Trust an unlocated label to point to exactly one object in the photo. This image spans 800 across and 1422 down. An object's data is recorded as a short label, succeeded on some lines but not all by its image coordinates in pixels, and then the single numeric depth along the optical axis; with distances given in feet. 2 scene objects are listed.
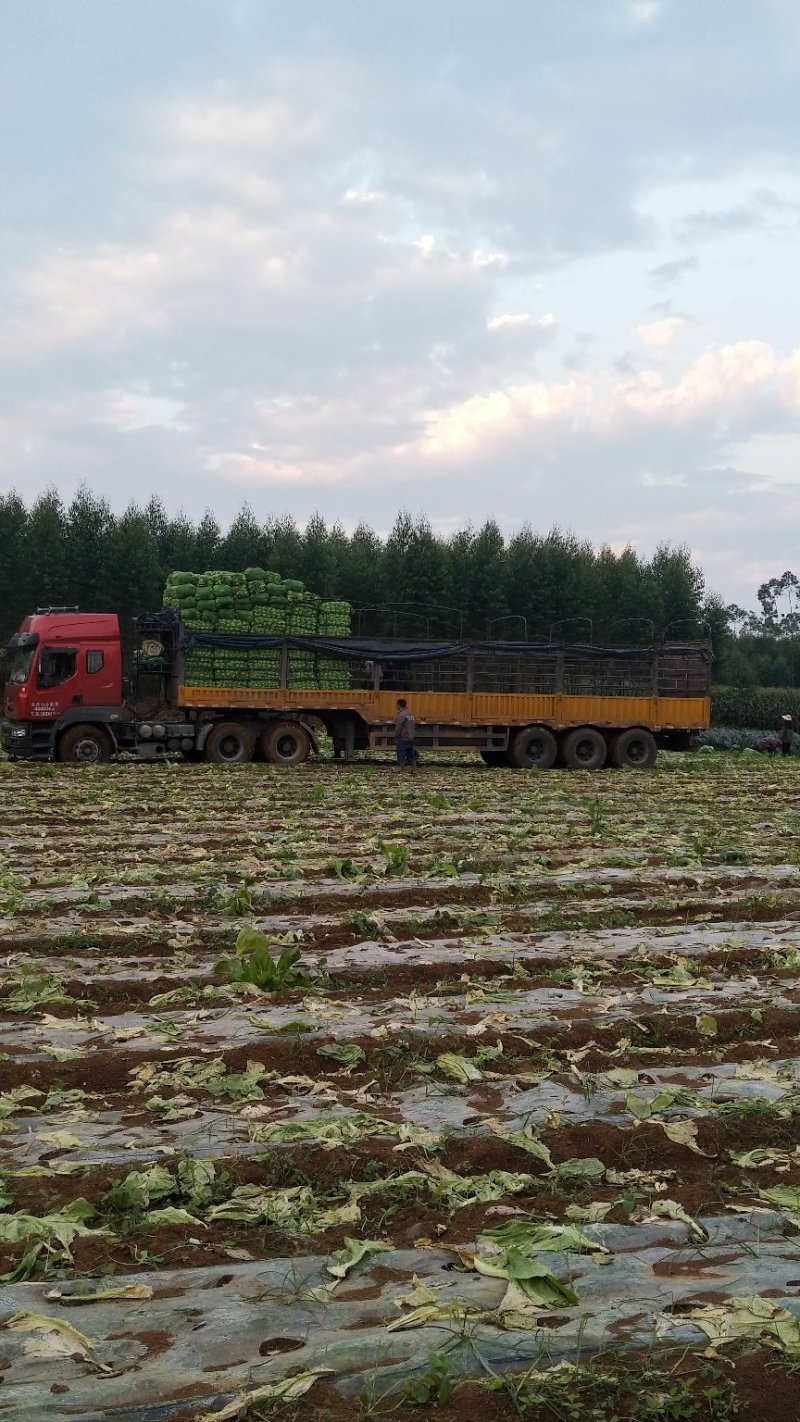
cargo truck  87.61
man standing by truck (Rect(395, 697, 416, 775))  93.04
